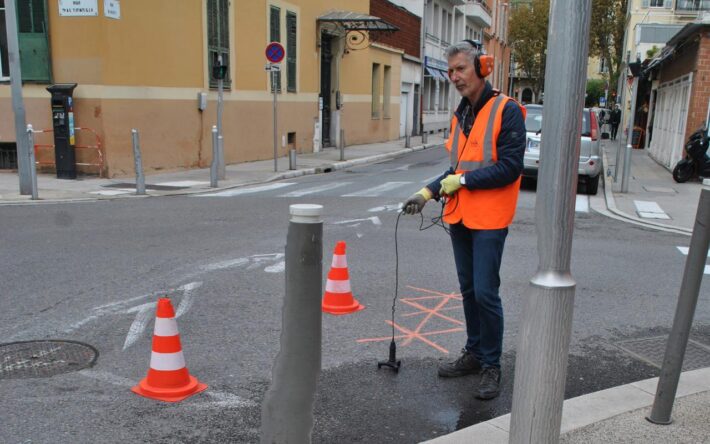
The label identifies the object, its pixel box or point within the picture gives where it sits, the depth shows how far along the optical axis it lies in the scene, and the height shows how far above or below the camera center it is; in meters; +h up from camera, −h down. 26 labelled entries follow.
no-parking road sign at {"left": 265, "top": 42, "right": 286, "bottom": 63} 16.50 +1.28
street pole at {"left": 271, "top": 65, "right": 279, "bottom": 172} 16.63 -0.91
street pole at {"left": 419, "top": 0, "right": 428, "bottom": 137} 36.50 +2.49
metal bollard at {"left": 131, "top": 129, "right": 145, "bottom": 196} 12.35 -1.33
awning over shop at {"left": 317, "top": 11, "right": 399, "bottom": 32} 23.08 +3.04
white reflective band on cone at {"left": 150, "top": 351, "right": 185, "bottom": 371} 3.87 -1.56
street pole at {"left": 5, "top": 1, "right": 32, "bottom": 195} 11.57 -0.14
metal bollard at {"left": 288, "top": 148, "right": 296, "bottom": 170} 17.53 -1.56
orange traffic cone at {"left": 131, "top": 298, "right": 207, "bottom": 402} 3.85 -1.59
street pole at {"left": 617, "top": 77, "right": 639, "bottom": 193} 13.40 -1.01
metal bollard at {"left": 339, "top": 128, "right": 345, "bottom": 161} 20.75 -1.38
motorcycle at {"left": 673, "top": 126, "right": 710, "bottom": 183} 15.06 -1.16
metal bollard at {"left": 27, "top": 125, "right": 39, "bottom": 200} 11.30 -1.17
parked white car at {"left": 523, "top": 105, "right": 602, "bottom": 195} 13.42 -0.93
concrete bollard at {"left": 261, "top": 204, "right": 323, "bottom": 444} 2.63 -1.00
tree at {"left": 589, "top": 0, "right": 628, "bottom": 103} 44.97 +6.03
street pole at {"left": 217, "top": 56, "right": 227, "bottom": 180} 14.90 -0.99
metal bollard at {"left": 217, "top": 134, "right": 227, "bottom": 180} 15.04 -1.56
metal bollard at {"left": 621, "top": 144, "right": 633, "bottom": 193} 13.88 -1.50
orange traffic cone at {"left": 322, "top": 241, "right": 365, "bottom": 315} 5.53 -1.62
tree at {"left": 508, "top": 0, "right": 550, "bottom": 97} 65.44 +7.66
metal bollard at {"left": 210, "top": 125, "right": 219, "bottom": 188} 13.86 -1.28
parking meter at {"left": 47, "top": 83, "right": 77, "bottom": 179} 13.83 -0.65
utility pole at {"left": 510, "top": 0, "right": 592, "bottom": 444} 2.27 -0.48
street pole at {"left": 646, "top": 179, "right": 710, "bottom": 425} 3.05 -1.01
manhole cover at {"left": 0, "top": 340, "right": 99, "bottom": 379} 4.16 -1.76
